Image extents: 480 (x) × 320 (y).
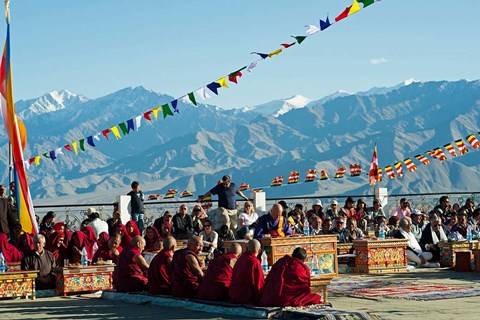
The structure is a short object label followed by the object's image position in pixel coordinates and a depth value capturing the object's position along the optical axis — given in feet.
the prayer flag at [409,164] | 92.53
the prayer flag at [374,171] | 89.45
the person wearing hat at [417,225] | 68.23
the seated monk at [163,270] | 45.98
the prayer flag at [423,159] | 96.68
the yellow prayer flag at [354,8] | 55.11
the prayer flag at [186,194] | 97.25
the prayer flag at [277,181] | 91.04
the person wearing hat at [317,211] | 72.08
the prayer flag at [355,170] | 93.66
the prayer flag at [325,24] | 56.70
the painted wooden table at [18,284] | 48.83
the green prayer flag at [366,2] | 54.29
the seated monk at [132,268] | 47.88
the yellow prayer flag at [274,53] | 59.72
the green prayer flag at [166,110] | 68.18
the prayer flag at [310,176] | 93.20
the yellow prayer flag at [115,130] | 69.36
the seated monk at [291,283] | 39.17
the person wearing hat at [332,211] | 73.90
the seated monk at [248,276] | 40.57
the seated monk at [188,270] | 44.04
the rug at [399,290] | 46.37
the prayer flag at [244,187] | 86.48
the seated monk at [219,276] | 42.55
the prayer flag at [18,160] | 54.80
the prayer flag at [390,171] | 94.48
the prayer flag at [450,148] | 89.71
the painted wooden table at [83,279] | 50.88
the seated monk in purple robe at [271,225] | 54.90
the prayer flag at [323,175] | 92.22
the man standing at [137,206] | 69.92
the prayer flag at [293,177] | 94.59
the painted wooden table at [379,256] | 59.77
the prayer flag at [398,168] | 93.37
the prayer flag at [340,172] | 94.40
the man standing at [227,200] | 67.70
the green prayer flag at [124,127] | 70.09
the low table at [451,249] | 62.59
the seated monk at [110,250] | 54.29
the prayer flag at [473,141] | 88.70
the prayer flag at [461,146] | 93.71
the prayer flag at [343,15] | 55.62
